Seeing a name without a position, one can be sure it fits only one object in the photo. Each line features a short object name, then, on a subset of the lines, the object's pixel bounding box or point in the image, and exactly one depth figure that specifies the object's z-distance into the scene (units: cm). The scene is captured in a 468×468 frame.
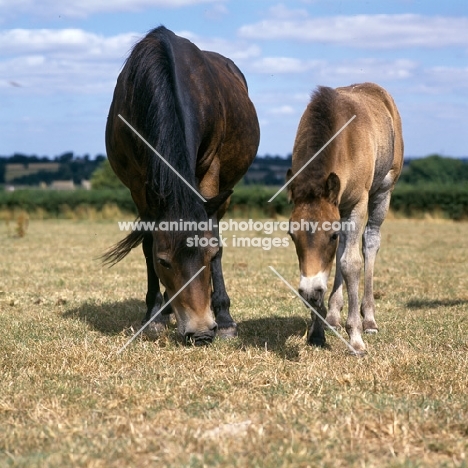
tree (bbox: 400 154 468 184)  4359
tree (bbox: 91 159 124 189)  5200
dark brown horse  536
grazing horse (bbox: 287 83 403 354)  509
